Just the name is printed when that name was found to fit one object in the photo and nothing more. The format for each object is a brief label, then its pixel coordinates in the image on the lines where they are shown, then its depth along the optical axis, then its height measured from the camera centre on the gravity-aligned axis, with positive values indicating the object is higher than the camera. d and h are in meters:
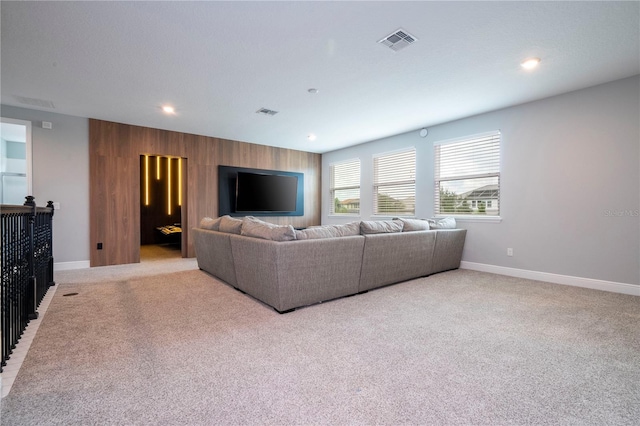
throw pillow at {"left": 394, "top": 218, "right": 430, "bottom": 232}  3.75 -0.19
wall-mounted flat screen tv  6.21 +0.42
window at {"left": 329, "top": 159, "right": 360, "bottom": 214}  6.86 +0.58
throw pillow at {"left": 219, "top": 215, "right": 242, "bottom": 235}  3.34 -0.18
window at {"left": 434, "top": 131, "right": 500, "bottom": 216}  4.45 +0.57
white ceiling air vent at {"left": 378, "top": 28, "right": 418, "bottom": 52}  2.47 +1.52
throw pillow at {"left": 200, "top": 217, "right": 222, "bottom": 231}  3.84 -0.20
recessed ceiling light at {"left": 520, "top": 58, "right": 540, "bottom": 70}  2.91 +1.52
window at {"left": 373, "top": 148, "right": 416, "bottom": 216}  5.61 +0.57
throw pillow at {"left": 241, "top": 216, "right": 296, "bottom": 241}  2.63 -0.20
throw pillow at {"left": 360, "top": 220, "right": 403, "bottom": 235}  3.23 -0.19
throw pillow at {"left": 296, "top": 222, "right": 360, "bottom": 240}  2.76 -0.22
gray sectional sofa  2.61 -0.50
